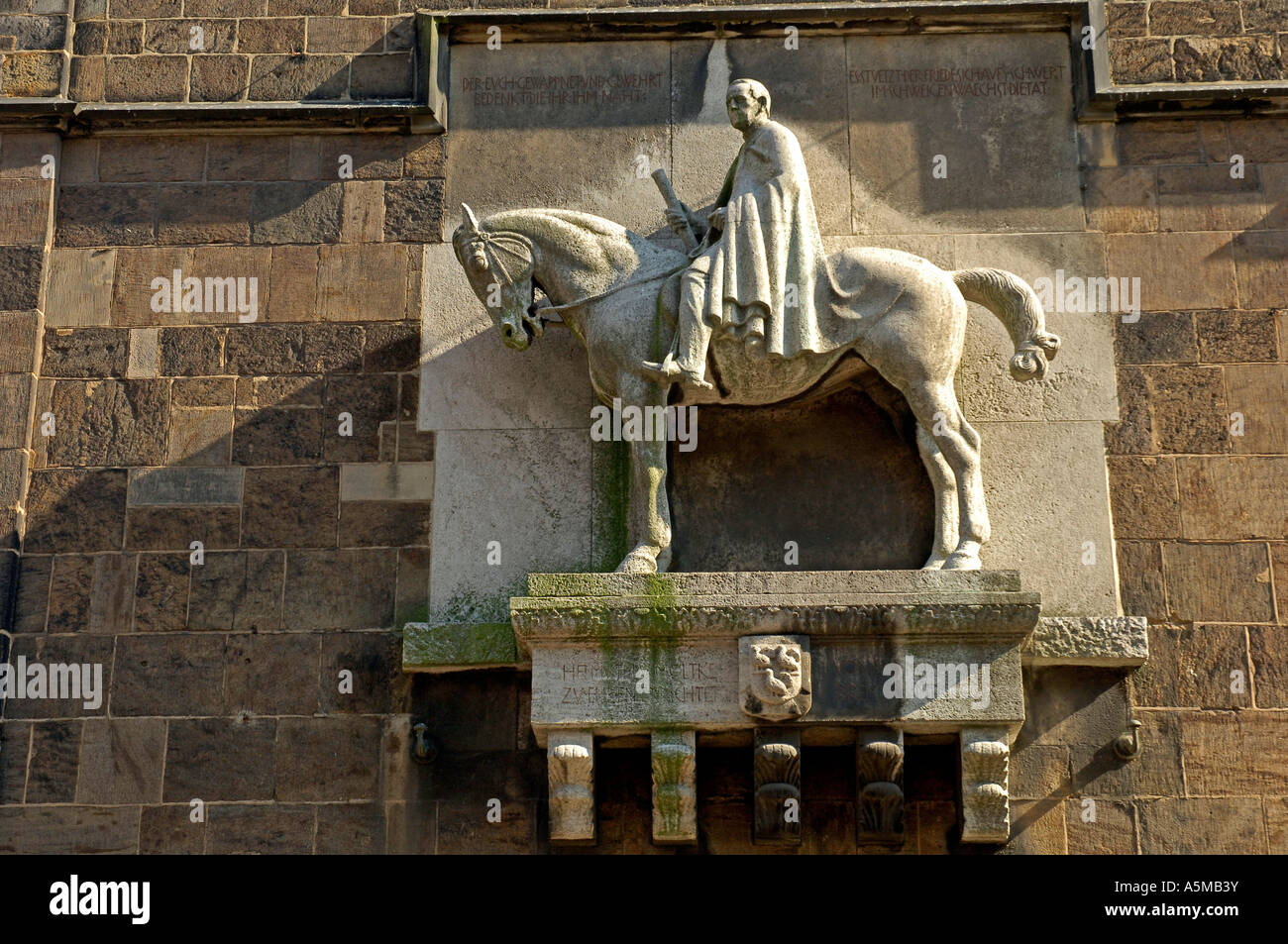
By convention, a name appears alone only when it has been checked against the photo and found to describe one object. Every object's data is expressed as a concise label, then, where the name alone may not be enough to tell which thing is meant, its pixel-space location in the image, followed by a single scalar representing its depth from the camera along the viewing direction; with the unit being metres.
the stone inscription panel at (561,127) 10.14
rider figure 9.02
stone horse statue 9.05
